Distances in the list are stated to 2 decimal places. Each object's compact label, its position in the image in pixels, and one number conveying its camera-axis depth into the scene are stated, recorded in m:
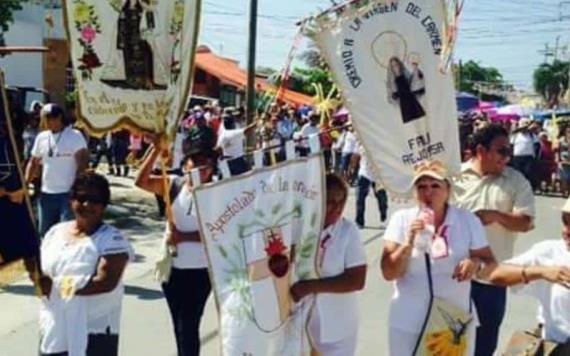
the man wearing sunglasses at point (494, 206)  5.78
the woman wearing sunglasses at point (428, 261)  4.86
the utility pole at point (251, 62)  20.00
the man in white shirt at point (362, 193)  14.30
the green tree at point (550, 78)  103.12
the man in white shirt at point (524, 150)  22.12
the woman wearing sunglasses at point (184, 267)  5.84
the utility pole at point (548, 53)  115.59
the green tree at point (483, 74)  125.39
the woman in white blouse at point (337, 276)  4.83
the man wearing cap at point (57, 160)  9.22
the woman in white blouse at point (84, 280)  4.65
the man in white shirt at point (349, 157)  20.52
